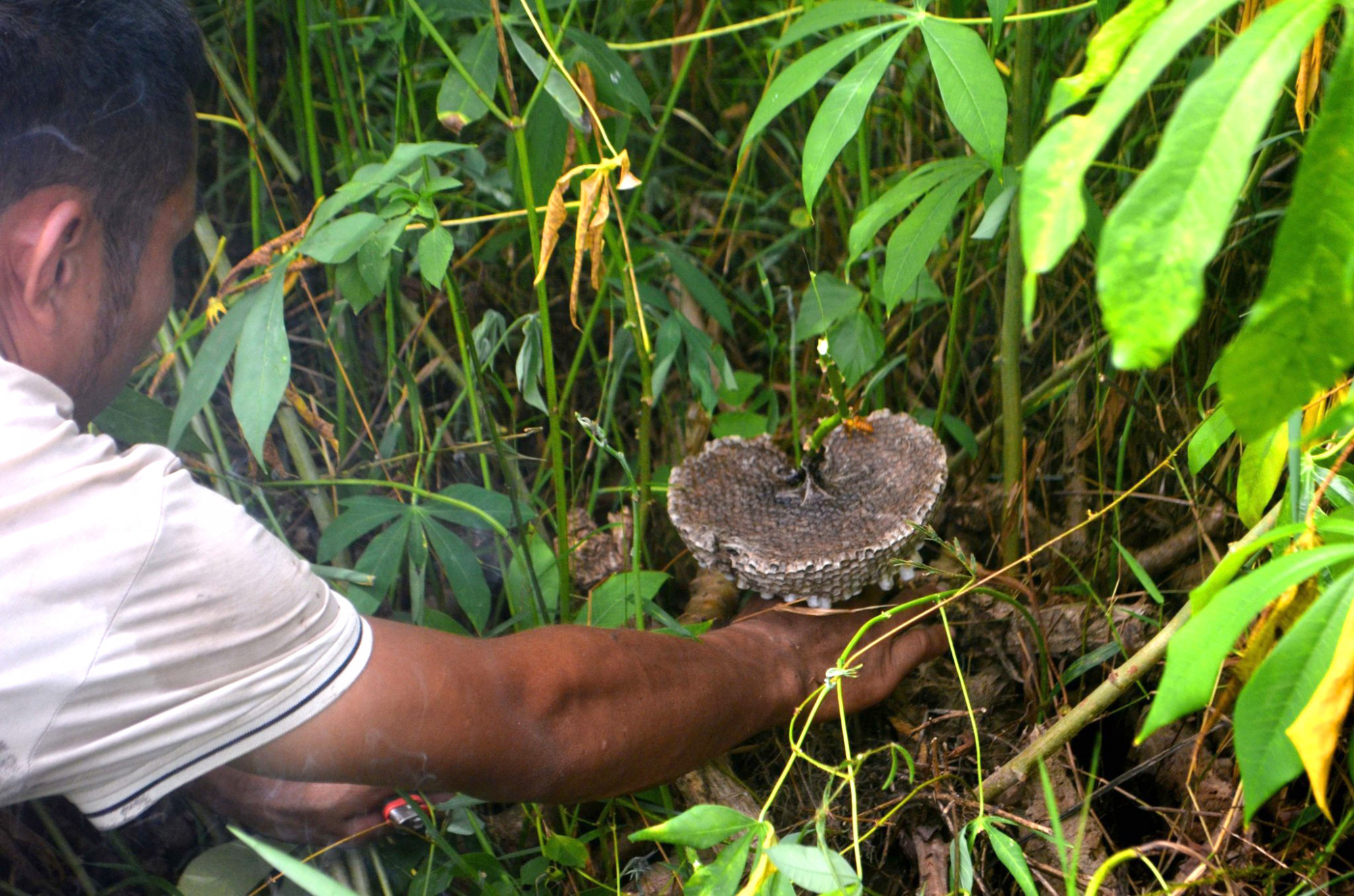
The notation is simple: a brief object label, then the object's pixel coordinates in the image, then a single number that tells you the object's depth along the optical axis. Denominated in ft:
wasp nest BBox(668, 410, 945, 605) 3.60
